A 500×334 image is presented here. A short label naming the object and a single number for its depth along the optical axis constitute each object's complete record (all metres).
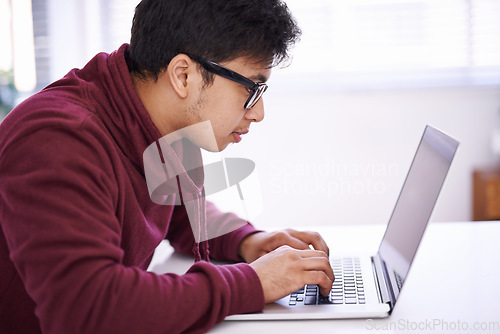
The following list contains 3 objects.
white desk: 0.78
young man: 0.69
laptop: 0.82
